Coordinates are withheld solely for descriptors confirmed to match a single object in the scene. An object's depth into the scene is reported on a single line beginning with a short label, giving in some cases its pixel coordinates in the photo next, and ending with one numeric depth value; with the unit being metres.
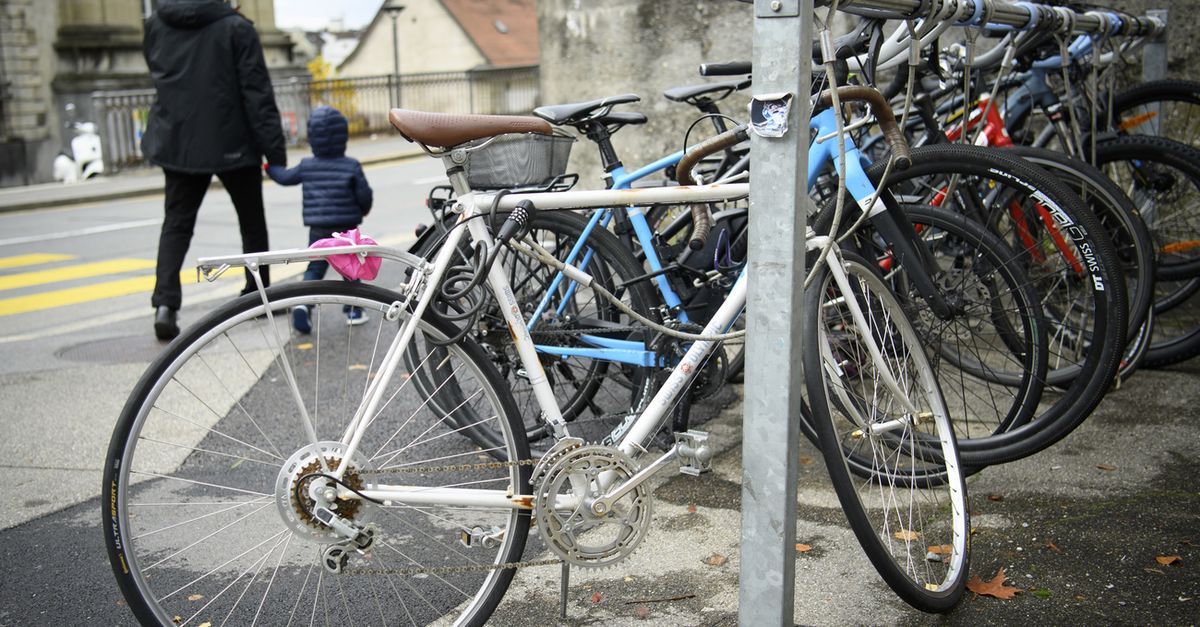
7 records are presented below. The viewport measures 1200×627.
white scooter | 22.42
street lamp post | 34.34
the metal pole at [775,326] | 2.41
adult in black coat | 6.75
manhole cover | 6.54
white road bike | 2.88
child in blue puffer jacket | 6.68
